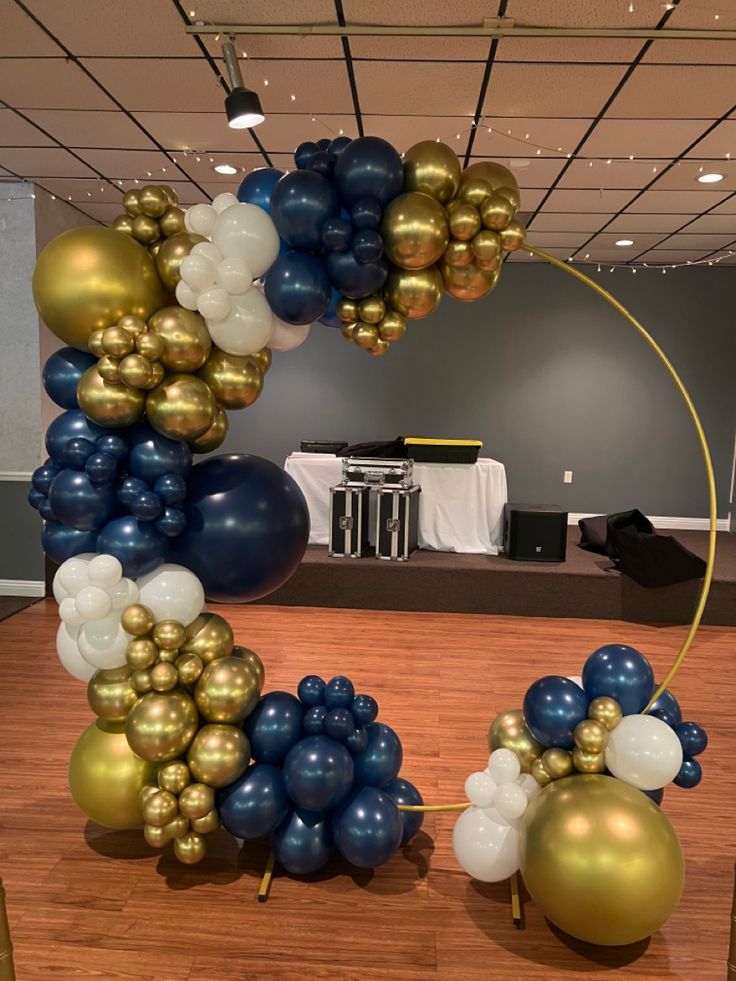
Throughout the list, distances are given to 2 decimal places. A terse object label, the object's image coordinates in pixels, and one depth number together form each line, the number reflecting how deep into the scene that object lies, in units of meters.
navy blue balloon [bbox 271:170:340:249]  1.80
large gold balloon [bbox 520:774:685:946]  1.62
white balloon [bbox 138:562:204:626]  1.85
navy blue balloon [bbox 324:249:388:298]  1.84
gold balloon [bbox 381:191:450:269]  1.79
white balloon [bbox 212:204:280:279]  1.85
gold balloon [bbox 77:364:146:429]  1.76
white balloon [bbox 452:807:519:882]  1.86
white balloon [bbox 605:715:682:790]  1.76
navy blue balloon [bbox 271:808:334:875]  1.92
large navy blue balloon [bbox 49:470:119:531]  1.79
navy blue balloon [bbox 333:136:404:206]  1.79
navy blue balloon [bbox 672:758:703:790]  1.85
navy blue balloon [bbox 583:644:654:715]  1.85
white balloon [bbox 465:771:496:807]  1.85
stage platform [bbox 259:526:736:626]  4.39
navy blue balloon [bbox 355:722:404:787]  1.99
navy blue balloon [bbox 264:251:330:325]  1.86
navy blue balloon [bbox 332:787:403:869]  1.88
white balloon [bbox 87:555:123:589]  1.75
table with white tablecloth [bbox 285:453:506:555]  4.78
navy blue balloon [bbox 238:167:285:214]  2.00
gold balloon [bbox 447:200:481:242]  1.82
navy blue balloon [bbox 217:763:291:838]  1.87
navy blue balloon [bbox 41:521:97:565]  1.90
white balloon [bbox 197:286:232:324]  1.79
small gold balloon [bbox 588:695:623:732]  1.80
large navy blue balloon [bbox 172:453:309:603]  1.92
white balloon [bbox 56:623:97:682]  1.93
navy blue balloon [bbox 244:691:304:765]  1.94
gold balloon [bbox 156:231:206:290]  1.88
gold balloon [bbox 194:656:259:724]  1.87
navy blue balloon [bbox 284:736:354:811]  1.84
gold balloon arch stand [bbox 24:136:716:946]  1.79
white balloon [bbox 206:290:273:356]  1.86
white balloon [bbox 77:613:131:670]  1.83
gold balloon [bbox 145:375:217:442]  1.79
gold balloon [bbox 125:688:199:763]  1.79
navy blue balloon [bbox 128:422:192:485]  1.83
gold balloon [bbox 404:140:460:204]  1.84
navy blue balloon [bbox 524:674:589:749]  1.82
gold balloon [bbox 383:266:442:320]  1.90
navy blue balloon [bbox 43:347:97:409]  1.91
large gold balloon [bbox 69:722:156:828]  1.95
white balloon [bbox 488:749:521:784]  1.85
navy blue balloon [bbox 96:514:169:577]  1.80
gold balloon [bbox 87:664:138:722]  1.88
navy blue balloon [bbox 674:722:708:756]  1.86
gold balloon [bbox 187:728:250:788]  1.83
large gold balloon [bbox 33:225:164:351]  1.81
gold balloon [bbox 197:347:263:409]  1.92
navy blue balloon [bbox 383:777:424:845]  2.07
